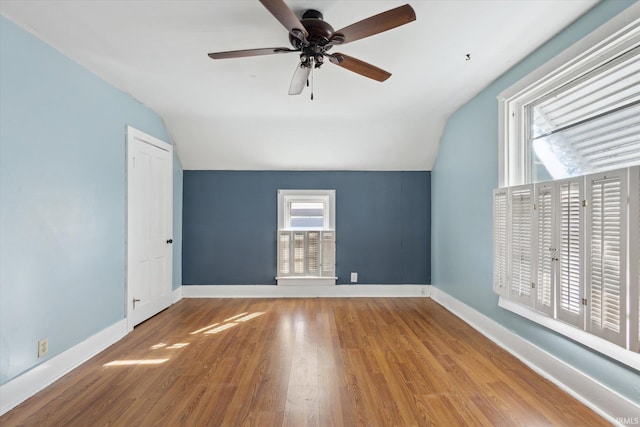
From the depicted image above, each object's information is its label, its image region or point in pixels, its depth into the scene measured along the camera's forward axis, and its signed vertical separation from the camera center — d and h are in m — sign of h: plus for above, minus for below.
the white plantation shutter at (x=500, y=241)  2.59 -0.24
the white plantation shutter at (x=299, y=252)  4.46 -0.59
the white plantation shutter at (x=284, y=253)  4.45 -0.60
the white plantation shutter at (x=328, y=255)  4.47 -0.63
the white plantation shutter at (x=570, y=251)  1.88 -0.24
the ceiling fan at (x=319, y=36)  1.54 +1.03
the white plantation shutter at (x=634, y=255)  1.55 -0.22
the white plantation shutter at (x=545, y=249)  2.10 -0.25
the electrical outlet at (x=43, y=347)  2.12 -0.97
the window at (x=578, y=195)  1.65 +0.12
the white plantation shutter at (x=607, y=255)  1.63 -0.23
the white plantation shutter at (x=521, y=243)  2.32 -0.24
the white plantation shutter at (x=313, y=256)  4.47 -0.65
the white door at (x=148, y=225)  3.19 -0.16
